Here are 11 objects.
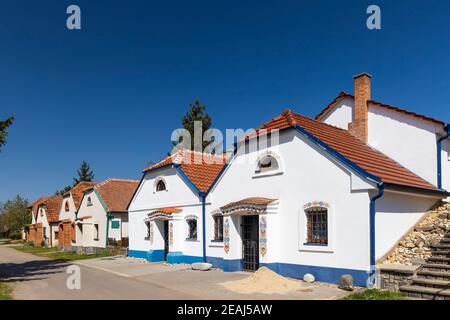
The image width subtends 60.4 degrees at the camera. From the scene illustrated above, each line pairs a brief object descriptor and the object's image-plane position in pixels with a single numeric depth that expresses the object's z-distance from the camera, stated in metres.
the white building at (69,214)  34.47
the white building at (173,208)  18.91
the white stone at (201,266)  16.67
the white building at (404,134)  15.48
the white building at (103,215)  29.23
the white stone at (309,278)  12.68
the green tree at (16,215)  57.66
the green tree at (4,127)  14.51
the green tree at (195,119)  42.34
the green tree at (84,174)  77.63
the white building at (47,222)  40.34
